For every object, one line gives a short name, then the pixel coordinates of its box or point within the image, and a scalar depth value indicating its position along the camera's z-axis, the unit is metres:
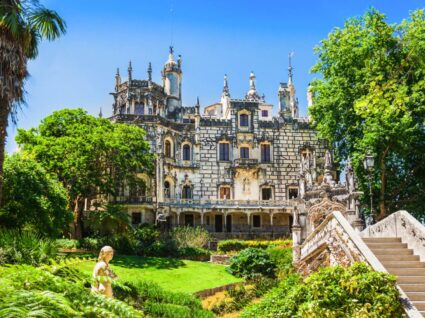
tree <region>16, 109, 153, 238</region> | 33.69
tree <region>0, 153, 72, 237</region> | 25.39
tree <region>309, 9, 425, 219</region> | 31.09
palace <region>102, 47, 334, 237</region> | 43.12
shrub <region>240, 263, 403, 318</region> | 9.51
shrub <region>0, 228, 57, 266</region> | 10.57
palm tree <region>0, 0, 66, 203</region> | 13.88
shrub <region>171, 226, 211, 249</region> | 34.53
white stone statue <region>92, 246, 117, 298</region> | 8.76
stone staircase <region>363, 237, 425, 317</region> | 10.42
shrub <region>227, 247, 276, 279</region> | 26.09
